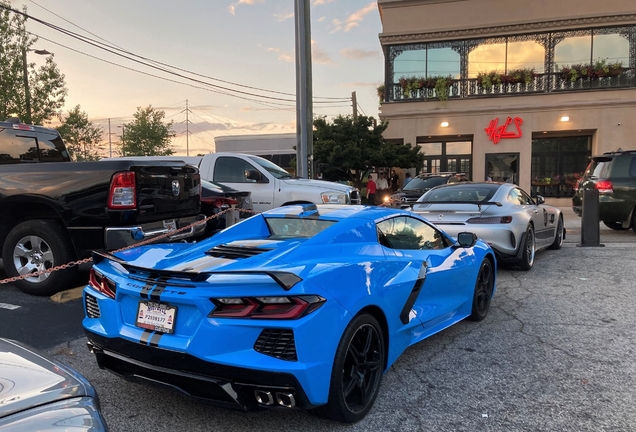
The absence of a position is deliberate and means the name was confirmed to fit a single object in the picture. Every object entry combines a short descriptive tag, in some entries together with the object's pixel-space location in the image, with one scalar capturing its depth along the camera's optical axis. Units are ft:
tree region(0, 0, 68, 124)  54.95
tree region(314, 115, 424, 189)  65.62
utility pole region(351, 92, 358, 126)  107.34
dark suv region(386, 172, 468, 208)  42.96
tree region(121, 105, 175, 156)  140.56
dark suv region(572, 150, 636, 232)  35.78
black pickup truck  16.83
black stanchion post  32.09
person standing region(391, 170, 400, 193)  79.71
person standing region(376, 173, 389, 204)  69.41
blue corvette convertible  8.41
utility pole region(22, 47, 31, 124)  55.96
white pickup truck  30.35
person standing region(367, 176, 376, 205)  64.23
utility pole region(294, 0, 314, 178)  39.37
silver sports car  23.03
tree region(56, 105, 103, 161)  93.67
